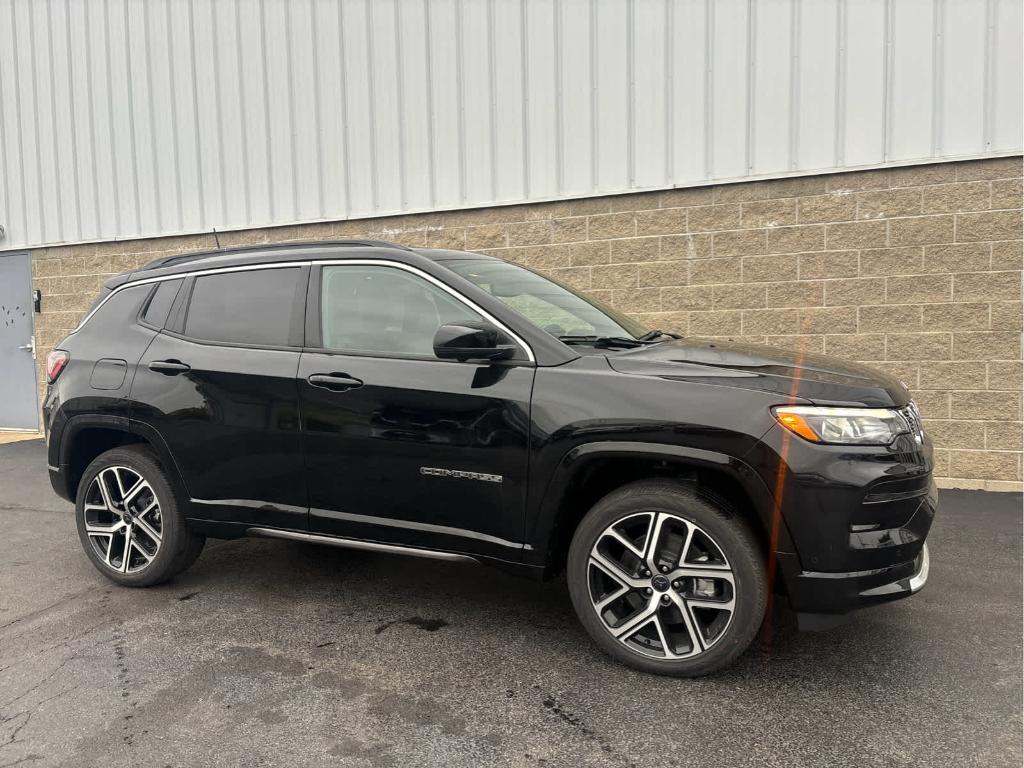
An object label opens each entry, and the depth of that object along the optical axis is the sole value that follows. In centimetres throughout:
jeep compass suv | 287
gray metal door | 1032
